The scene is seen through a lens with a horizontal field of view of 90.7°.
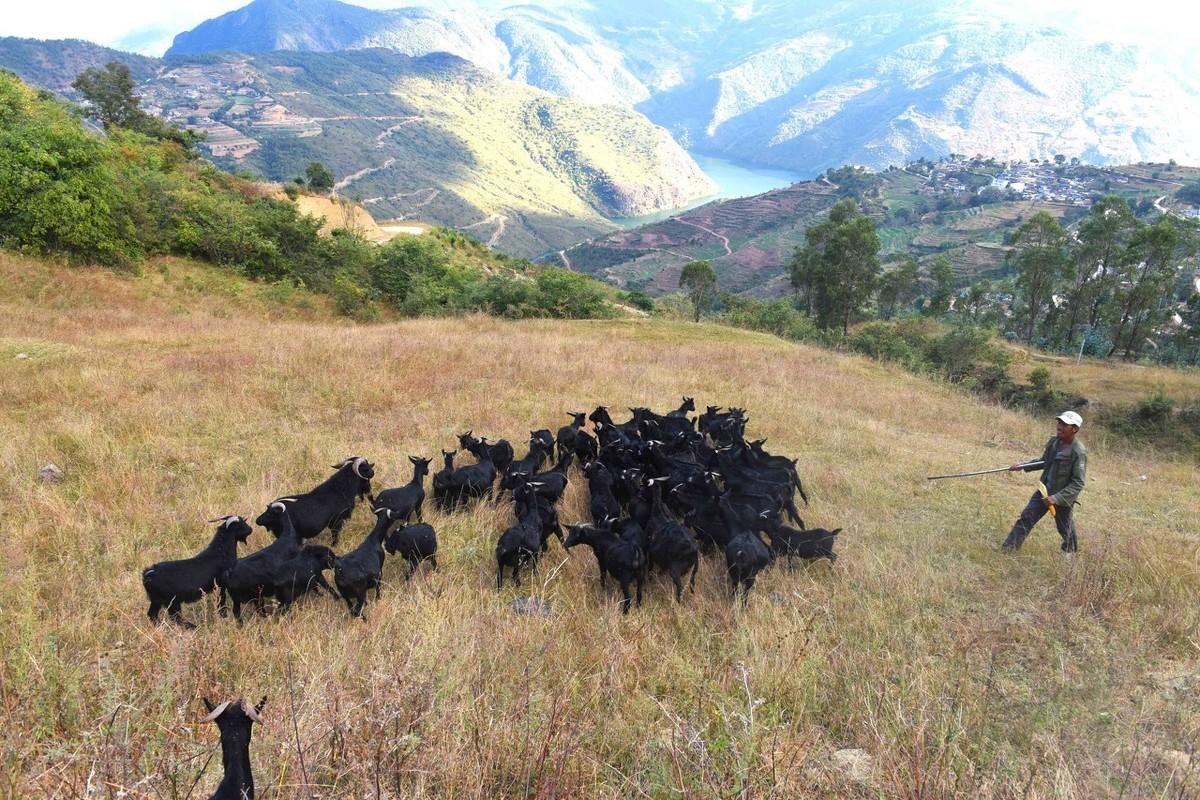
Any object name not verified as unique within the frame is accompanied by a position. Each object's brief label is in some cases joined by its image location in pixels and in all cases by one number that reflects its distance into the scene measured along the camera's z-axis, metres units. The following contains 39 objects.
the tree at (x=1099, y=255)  37.22
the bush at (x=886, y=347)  23.90
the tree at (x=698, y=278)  41.28
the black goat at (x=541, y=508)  6.18
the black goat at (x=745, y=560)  5.26
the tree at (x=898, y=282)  49.59
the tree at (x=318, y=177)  45.56
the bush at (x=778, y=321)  32.12
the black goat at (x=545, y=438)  8.67
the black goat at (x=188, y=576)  4.27
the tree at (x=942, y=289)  52.69
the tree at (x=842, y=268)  37.66
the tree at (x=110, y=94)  43.91
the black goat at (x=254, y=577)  4.51
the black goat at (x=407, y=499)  6.18
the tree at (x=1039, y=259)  39.25
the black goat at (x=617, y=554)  5.16
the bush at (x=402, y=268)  27.70
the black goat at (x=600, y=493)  6.78
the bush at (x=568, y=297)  26.73
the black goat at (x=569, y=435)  9.03
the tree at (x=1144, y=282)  33.94
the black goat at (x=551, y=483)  6.96
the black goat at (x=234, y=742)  2.49
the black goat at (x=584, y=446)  9.04
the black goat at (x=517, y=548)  5.41
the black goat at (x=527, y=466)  7.02
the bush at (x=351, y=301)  24.66
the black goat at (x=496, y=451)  7.94
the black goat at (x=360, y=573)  4.68
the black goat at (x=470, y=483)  7.08
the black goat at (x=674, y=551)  5.35
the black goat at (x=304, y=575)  4.59
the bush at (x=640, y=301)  38.40
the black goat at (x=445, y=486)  7.07
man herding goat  6.54
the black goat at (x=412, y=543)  5.38
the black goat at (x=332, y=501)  5.84
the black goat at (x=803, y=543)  5.99
